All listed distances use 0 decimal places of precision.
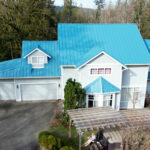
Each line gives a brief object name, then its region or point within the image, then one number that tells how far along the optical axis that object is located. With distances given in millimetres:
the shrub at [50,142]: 11805
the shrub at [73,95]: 15656
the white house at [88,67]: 16766
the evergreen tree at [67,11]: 45500
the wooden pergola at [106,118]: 12258
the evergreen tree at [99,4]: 52306
